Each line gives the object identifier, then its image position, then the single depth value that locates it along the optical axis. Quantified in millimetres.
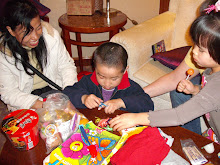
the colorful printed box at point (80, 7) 2109
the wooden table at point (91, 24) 1980
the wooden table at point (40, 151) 848
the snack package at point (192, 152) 804
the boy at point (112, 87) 1110
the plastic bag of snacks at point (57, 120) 888
